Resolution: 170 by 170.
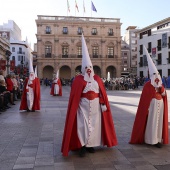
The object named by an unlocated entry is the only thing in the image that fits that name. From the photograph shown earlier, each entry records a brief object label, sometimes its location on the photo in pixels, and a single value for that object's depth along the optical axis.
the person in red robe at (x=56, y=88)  19.95
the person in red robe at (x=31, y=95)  10.77
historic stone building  51.41
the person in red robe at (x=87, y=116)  4.95
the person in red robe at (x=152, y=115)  5.46
